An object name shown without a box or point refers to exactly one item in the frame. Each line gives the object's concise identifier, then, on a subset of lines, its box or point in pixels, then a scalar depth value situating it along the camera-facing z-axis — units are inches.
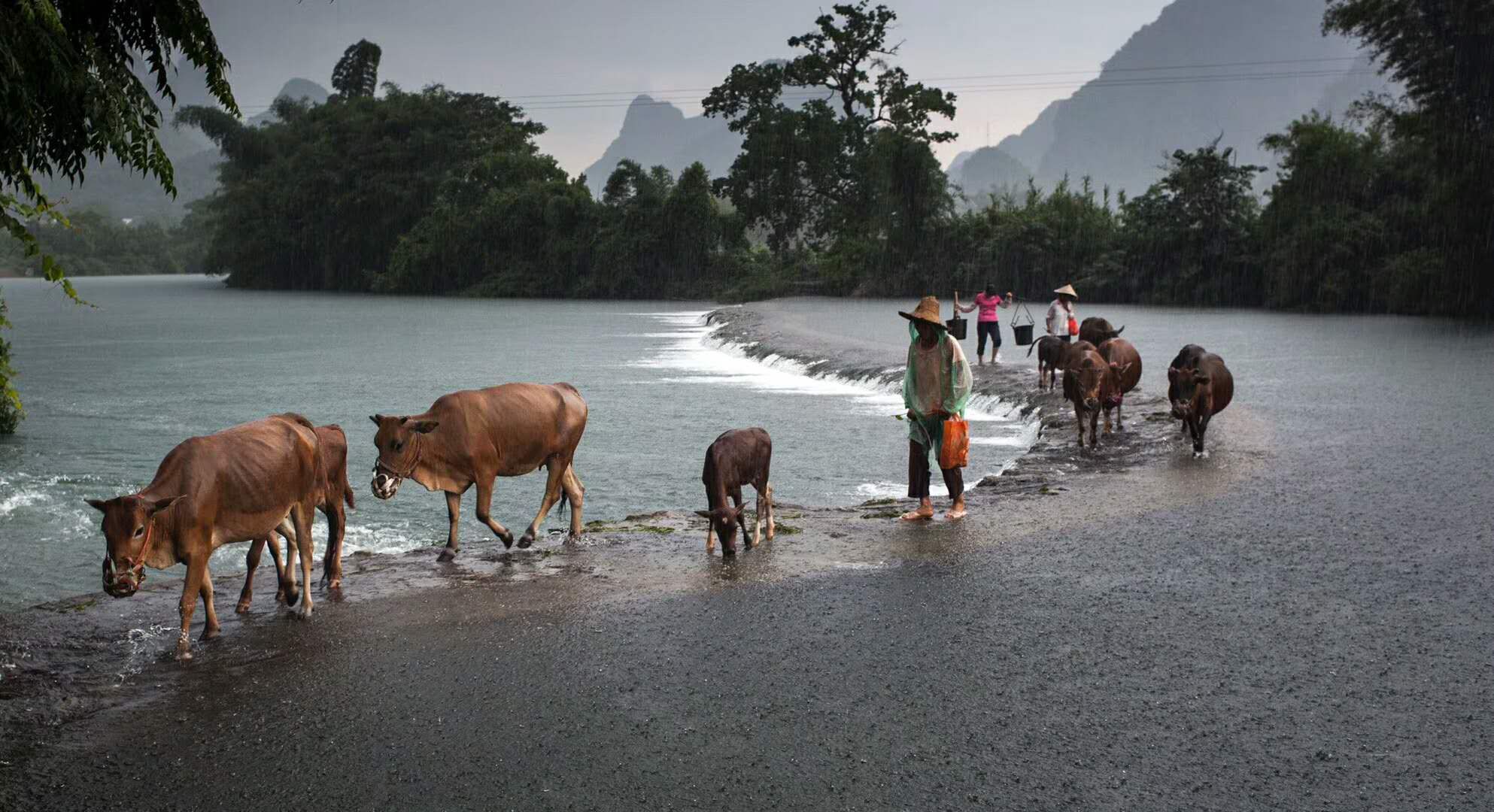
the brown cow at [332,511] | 310.3
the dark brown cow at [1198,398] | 560.1
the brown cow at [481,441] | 347.3
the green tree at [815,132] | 3186.5
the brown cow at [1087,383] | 592.1
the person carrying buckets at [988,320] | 993.5
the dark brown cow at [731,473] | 366.9
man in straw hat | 416.5
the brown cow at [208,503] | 249.9
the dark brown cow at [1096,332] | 848.9
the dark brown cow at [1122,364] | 630.5
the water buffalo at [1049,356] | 830.5
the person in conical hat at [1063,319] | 858.8
